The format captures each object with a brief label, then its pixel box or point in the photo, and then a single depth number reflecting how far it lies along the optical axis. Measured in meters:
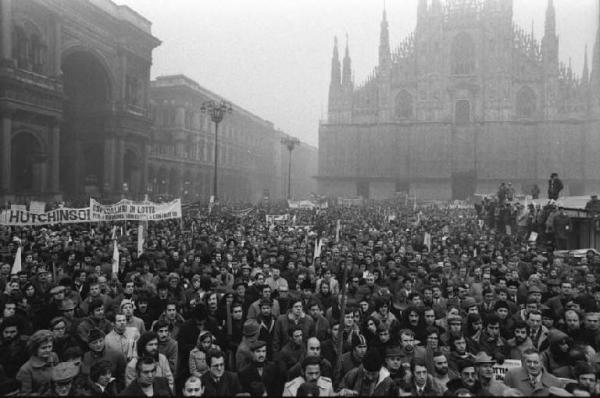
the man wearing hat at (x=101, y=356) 5.86
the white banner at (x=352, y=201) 44.75
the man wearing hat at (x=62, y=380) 4.81
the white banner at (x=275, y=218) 23.19
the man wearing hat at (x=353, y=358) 5.75
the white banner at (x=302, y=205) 32.84
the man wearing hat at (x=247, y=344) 6.13
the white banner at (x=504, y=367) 5.55
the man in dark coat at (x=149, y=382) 4.89
